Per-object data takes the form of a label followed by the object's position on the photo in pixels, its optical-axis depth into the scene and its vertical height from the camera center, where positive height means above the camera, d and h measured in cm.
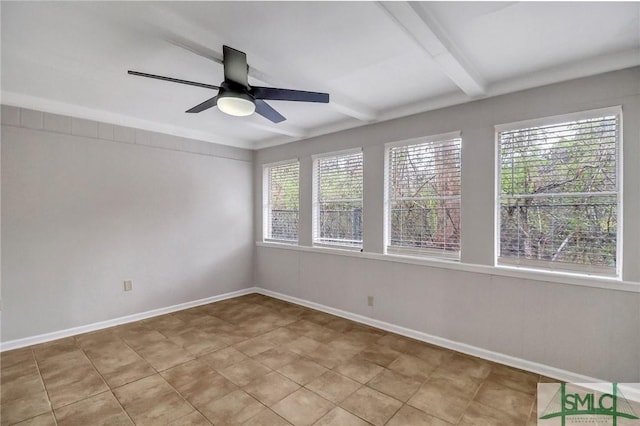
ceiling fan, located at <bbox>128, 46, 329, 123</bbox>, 207 +86
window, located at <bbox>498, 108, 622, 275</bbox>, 242 +18
